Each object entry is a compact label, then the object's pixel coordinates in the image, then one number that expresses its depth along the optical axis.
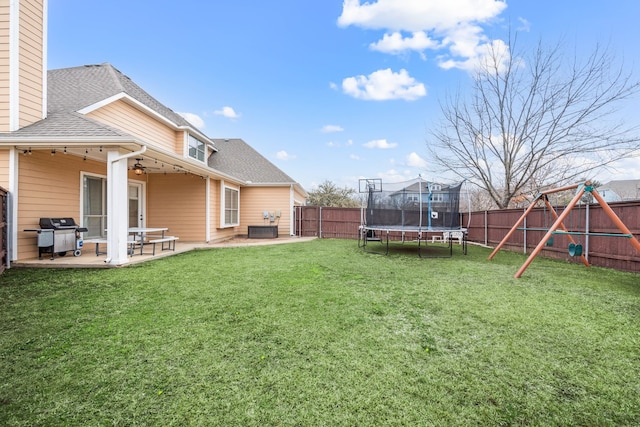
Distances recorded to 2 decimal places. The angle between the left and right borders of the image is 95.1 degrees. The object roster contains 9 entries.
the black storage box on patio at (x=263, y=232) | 12.62
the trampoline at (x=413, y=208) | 8.51
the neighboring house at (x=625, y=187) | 24.97
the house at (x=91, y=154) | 5.54
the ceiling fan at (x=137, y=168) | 7.41
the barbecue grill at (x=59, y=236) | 5.65
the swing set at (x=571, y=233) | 4.62
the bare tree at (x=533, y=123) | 10.83
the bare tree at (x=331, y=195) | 24.97
